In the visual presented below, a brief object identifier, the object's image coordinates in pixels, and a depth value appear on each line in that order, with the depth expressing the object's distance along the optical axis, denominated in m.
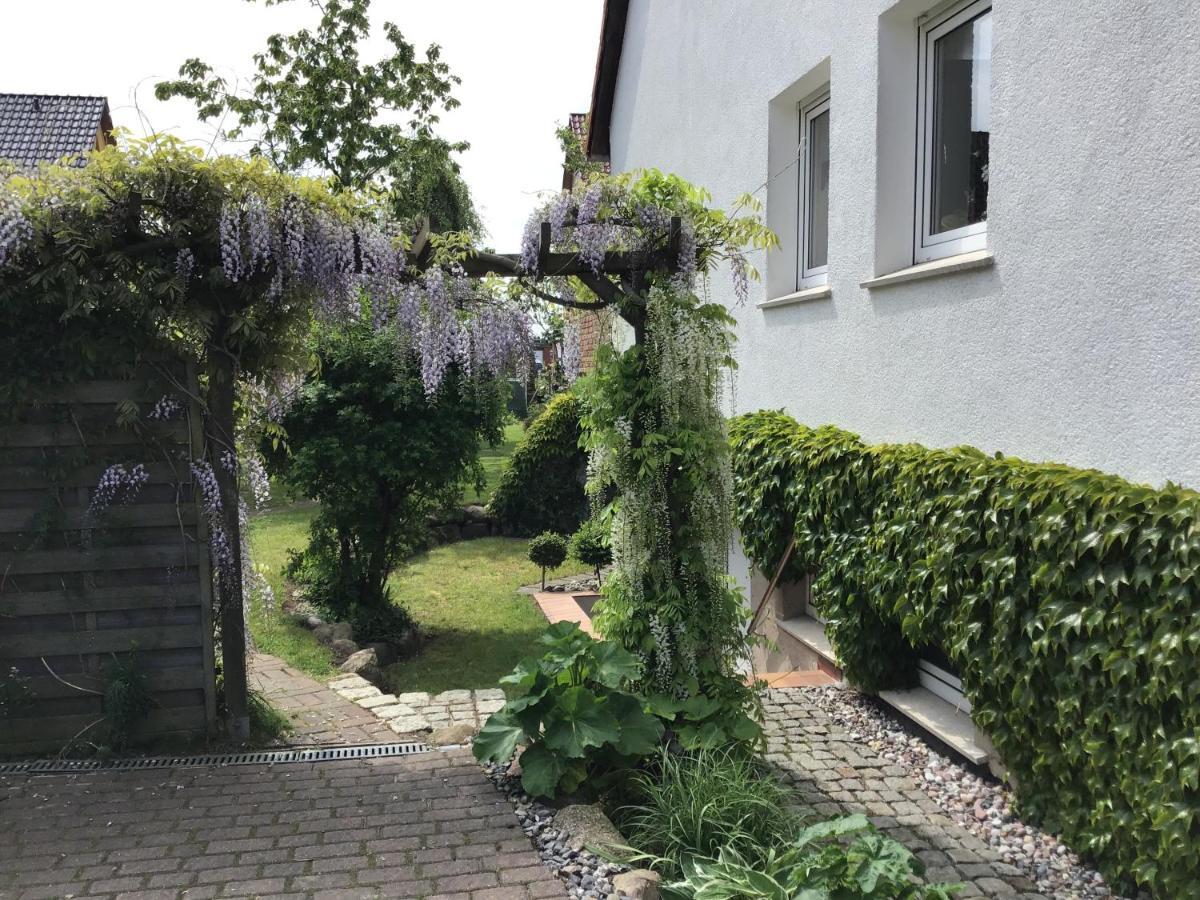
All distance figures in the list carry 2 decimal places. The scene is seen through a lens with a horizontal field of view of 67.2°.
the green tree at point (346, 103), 21.52
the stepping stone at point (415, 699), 5.68
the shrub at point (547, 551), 10.51
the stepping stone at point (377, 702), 5.70
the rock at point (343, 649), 7.67
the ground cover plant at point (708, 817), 3.49
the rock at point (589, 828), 3.55
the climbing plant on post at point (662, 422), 4.48
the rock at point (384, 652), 8.27
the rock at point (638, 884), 3.11
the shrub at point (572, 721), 3.99
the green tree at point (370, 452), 8.55
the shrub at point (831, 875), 2.83
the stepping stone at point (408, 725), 5.23
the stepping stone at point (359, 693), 5.91
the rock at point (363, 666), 7.12
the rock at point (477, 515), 14.31
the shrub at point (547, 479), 13.52
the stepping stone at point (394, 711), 5.49
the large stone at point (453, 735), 4.97
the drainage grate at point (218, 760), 4.53
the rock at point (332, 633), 8.05
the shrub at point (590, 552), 10.48
